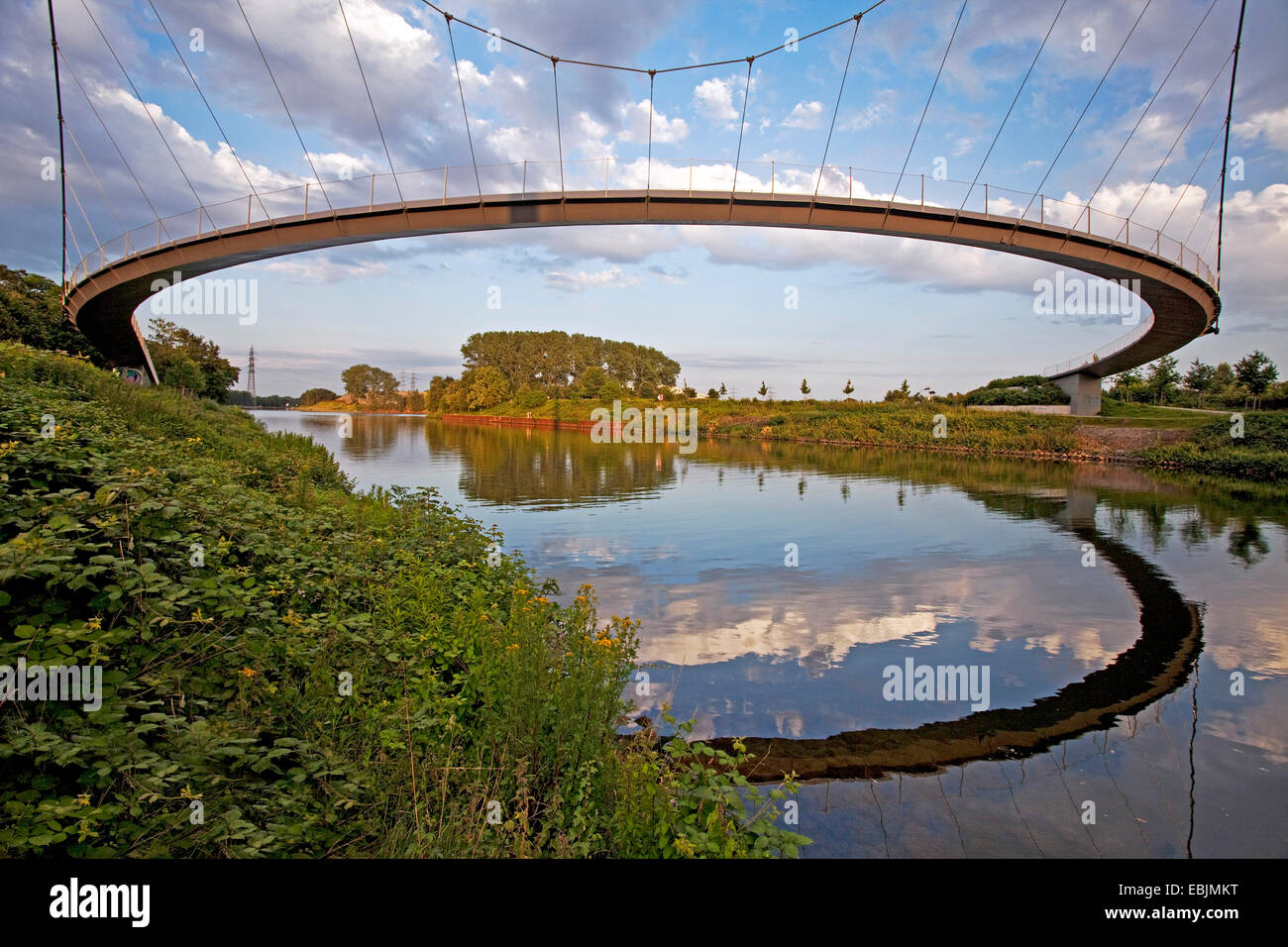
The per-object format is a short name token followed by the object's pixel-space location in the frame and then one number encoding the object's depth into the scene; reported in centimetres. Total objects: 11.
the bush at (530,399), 11830
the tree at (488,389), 12606
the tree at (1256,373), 5403
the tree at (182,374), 4022
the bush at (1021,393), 6188
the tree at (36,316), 3434
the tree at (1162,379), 6788
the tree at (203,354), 5092
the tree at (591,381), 12244
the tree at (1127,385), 7244
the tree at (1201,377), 6838
